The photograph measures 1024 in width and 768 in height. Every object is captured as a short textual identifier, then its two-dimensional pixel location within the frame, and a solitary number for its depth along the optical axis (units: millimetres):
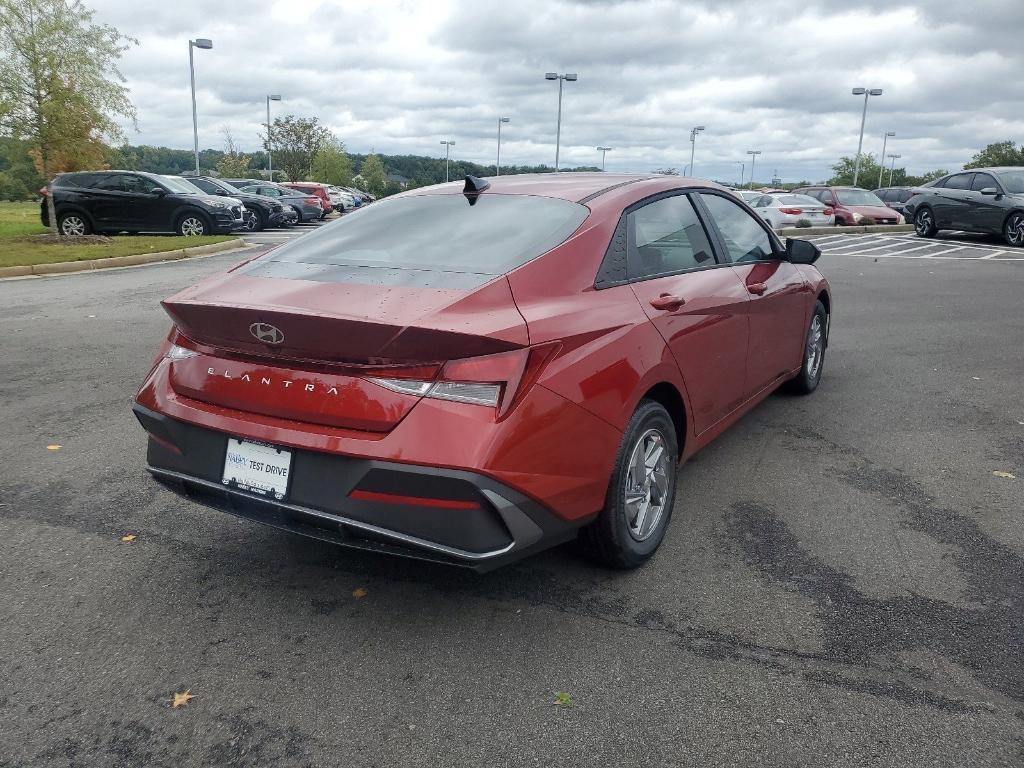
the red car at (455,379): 2703
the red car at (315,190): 32719
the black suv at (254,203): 25188
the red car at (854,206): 25734
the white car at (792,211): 23734
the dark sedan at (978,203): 19422
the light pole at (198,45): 33750
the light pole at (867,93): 52531
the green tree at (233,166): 69312
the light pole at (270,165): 56256
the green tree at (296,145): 58625
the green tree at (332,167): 61781
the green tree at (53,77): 16531
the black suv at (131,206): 19172
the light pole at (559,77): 44250
